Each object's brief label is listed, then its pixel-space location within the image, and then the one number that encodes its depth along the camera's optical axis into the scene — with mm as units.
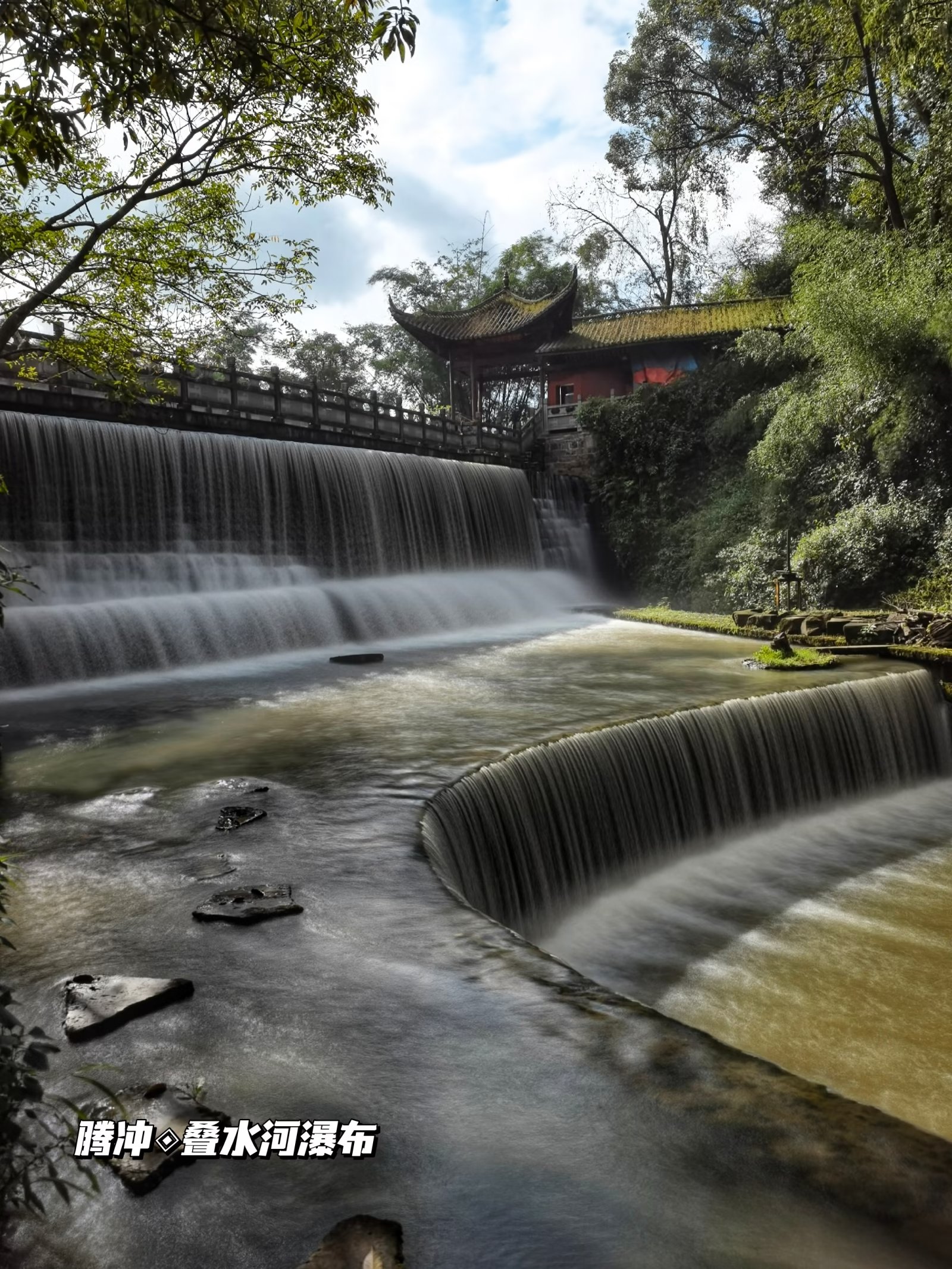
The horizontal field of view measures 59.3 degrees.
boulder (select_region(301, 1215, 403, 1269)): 1925
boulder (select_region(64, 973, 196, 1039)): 2887
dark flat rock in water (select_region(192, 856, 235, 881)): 4324
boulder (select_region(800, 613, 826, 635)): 12742
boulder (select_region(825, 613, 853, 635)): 12547
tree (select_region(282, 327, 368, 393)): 37125
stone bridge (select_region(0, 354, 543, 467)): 13594
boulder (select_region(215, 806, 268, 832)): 5039
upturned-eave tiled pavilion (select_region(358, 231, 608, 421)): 35688
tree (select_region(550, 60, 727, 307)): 28422
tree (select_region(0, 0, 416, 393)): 7312
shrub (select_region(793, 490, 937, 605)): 15758
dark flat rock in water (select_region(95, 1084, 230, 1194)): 2211
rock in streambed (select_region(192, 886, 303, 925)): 3805
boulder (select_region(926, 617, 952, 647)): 10992
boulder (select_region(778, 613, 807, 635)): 13109
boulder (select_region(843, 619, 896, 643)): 11734
